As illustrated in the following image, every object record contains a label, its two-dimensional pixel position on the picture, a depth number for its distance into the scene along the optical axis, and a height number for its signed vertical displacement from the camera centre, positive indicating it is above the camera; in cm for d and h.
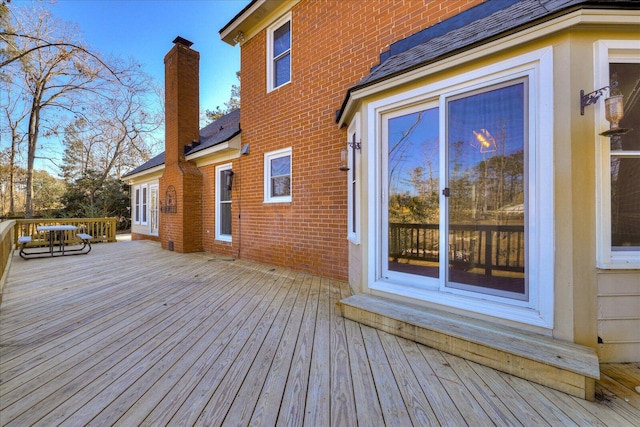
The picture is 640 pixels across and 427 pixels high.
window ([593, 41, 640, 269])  206 +41
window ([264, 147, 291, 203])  577 +92
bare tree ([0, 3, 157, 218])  962 +641
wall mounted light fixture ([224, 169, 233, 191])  695 +102
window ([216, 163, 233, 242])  741 +32
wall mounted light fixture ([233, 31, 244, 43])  654 +467
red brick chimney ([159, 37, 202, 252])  771 +227
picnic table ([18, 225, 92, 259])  701 -113
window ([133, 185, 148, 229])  1186 +52
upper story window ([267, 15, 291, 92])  585 +384
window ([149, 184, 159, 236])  1088 +26
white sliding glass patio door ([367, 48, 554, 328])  221 +26
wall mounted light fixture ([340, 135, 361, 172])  366 +93
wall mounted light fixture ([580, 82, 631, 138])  187 +82
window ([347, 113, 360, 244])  364 +58
